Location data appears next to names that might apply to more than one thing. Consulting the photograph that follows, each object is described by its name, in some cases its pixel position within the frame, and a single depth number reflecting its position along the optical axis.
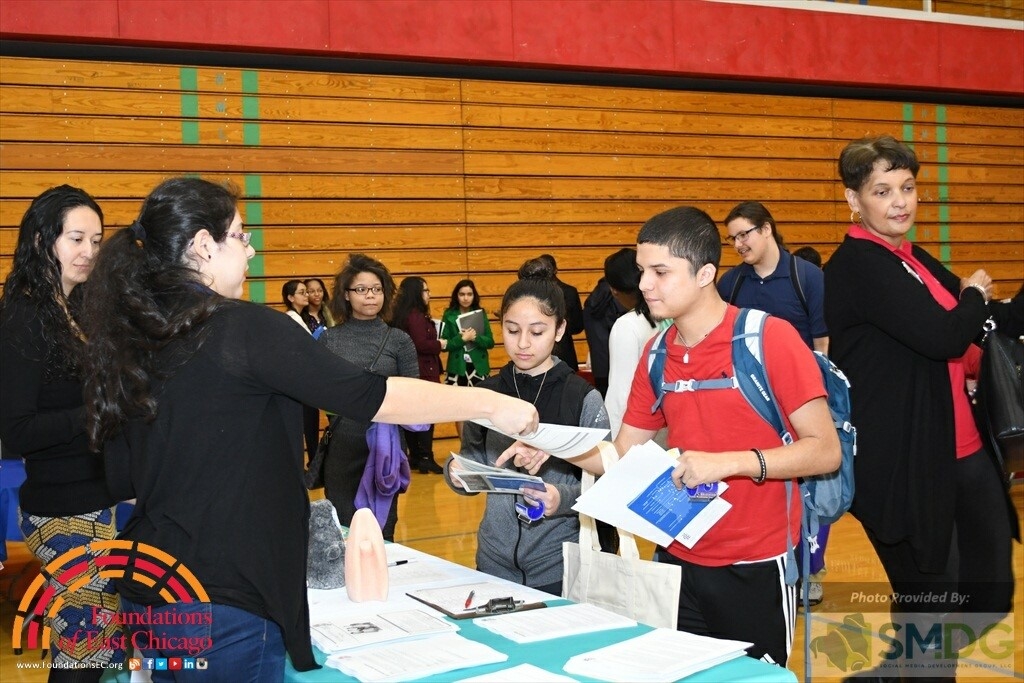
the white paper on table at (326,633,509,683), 1.93
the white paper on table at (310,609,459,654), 2.12
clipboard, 2.32
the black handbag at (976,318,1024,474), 2.69
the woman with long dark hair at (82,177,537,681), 1.67
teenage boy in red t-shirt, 2.32
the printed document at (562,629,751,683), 1.87
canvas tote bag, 2.27
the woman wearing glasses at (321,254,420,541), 4.94
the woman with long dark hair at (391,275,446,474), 8.78
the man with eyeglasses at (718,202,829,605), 4.79
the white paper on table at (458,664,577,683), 1.86
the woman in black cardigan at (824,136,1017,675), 2.69
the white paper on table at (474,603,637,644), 2.15
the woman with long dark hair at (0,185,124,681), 2.68
